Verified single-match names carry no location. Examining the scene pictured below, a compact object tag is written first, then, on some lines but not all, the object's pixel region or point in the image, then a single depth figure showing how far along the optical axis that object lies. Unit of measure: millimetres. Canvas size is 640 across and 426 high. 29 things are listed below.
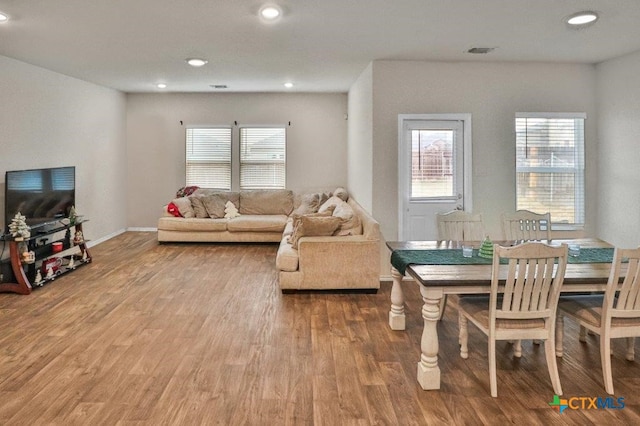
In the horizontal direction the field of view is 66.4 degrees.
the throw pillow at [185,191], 8742
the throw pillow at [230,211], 8352
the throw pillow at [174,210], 8062
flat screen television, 5285
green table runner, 3330
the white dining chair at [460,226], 4270
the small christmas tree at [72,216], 6195
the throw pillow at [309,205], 8055
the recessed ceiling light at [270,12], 3629
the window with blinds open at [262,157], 9039
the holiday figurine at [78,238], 6223
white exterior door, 5477
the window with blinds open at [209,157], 9047
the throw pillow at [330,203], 6838
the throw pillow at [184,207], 8094
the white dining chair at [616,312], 2809
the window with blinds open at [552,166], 5594
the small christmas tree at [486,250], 3453
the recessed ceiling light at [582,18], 3773
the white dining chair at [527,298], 2732
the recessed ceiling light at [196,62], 5600
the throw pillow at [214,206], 8289
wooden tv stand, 4992
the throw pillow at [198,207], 8211
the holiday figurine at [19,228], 5051
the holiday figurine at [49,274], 5465
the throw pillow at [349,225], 5332
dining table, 2926
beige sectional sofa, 5051
